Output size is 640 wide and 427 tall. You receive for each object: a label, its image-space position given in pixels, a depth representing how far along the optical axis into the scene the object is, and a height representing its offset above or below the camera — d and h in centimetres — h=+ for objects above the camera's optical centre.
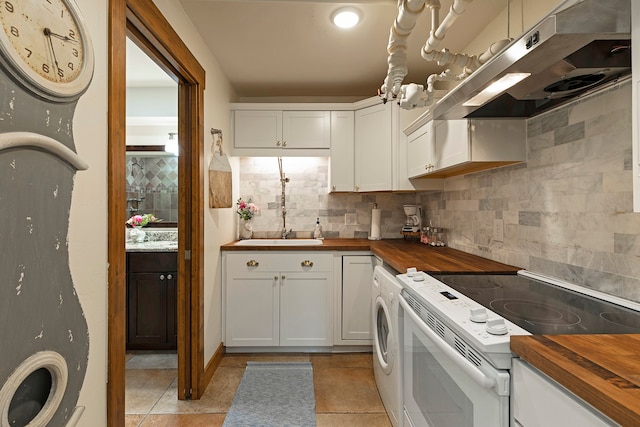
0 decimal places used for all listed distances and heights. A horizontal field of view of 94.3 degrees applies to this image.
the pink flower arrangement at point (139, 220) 296 -7
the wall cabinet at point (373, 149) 268 +60
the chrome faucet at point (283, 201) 310 +12
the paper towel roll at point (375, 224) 296 -11
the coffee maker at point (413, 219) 292 -6
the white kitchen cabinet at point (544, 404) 57 -41
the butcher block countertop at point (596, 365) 51 -32
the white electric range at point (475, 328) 81 -36
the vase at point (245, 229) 305 -17
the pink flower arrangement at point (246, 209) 297 +4
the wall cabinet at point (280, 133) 284 +77
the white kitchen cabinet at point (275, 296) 254 -71
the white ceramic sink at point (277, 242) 270 -28
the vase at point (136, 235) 291 -22
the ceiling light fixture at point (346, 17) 180 +123
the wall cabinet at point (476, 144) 161 +40
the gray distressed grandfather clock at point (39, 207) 71 +2
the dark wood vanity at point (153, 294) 254 -70
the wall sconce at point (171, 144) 303 +70
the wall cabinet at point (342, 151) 284 +60
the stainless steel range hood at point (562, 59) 77 +50
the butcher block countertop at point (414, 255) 163 -29
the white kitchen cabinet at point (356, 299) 254 -74
